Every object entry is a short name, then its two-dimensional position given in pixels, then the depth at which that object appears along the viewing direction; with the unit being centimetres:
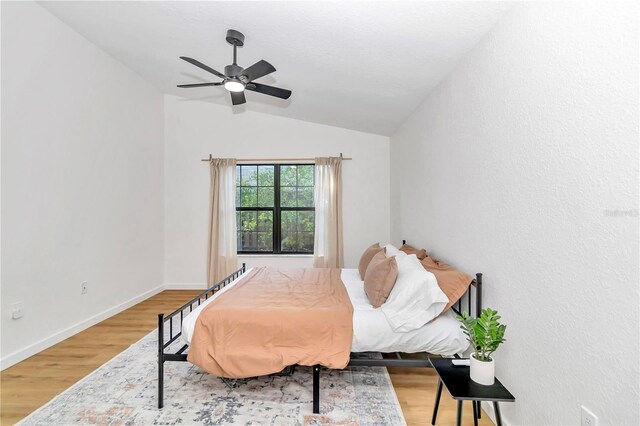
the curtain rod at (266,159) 479
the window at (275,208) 493
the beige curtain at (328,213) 468
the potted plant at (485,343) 151
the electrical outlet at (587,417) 119
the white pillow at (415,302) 203
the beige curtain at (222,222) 470
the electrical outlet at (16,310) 253
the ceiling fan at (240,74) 244
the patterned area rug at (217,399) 185
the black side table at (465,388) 141
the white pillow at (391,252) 293
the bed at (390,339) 201
